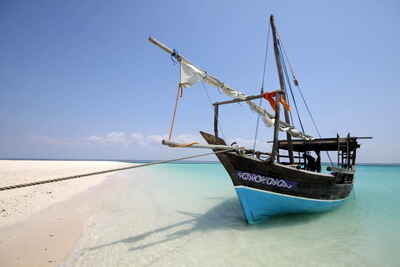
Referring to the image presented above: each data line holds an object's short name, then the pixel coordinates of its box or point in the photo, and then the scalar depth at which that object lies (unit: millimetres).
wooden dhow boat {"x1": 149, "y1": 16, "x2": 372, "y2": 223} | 5750
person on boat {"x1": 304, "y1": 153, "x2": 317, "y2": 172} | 10189
